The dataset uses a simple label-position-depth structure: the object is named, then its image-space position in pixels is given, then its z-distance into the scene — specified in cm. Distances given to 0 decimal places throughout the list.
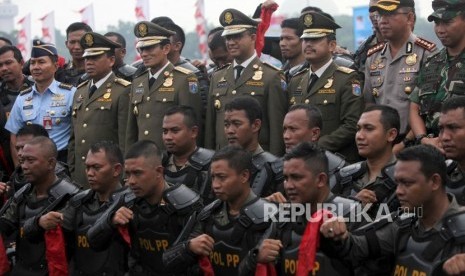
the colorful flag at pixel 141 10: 1916
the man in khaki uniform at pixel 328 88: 1050
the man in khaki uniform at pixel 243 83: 1098
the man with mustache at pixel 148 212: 940
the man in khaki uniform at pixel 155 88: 1148
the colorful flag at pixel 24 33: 2188
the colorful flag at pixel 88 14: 1962
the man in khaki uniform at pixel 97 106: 1204
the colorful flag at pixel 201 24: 2003
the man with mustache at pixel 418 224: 740
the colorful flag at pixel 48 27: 2055
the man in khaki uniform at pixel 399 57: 1031
